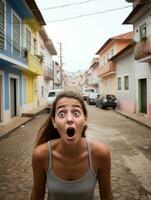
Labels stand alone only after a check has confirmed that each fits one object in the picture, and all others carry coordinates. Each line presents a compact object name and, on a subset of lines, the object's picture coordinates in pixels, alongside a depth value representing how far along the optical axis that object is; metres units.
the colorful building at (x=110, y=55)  20.12
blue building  9.50
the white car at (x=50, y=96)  15.27
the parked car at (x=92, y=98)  23.23
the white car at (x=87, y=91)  26.67
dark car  17.71
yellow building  12.42
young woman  1.16
